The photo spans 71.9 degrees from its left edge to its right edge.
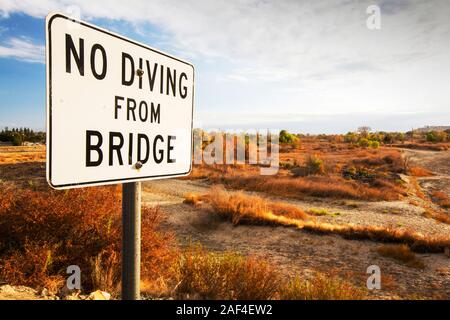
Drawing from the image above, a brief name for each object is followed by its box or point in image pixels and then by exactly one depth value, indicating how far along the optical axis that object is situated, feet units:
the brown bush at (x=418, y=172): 92.58
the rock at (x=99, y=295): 10.96
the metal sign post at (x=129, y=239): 5.17
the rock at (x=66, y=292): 11.66
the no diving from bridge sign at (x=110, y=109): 4.11
